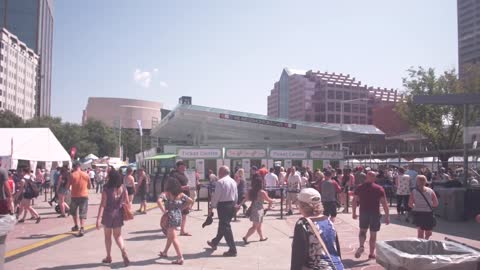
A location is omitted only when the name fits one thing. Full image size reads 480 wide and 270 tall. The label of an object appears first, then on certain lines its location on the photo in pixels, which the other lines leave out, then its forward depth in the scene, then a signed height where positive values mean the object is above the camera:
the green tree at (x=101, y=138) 78.81 +2.59
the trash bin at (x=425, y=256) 4.59 -1.05
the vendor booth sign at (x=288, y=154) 24.31 +0.06
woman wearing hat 3.86 -0.72
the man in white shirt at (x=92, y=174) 32.49 -1.49
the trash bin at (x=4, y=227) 6.47 -1.06
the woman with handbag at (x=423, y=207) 9.27 -1.00
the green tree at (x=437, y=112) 35.38 +3.49
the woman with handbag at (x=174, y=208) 8.45 -1.01
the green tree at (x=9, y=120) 65.12 +4.57
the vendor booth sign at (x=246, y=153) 23.53 +0.09
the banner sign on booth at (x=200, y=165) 23.06 -0.56
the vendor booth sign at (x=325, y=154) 24.80 +0.08
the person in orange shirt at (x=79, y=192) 11.72 -0.99
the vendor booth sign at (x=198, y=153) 22.94 +0.05
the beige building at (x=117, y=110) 146.50 +13.66
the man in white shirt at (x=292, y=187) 16.38 -1.12
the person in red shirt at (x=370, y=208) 8.91 -0.99
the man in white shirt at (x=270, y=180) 17.75 -0.98
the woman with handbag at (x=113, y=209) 8.09 -0.98
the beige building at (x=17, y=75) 107.99 +19.63
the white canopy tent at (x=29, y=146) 20.05 +0.28
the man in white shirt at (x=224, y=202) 9.38 -0.97
